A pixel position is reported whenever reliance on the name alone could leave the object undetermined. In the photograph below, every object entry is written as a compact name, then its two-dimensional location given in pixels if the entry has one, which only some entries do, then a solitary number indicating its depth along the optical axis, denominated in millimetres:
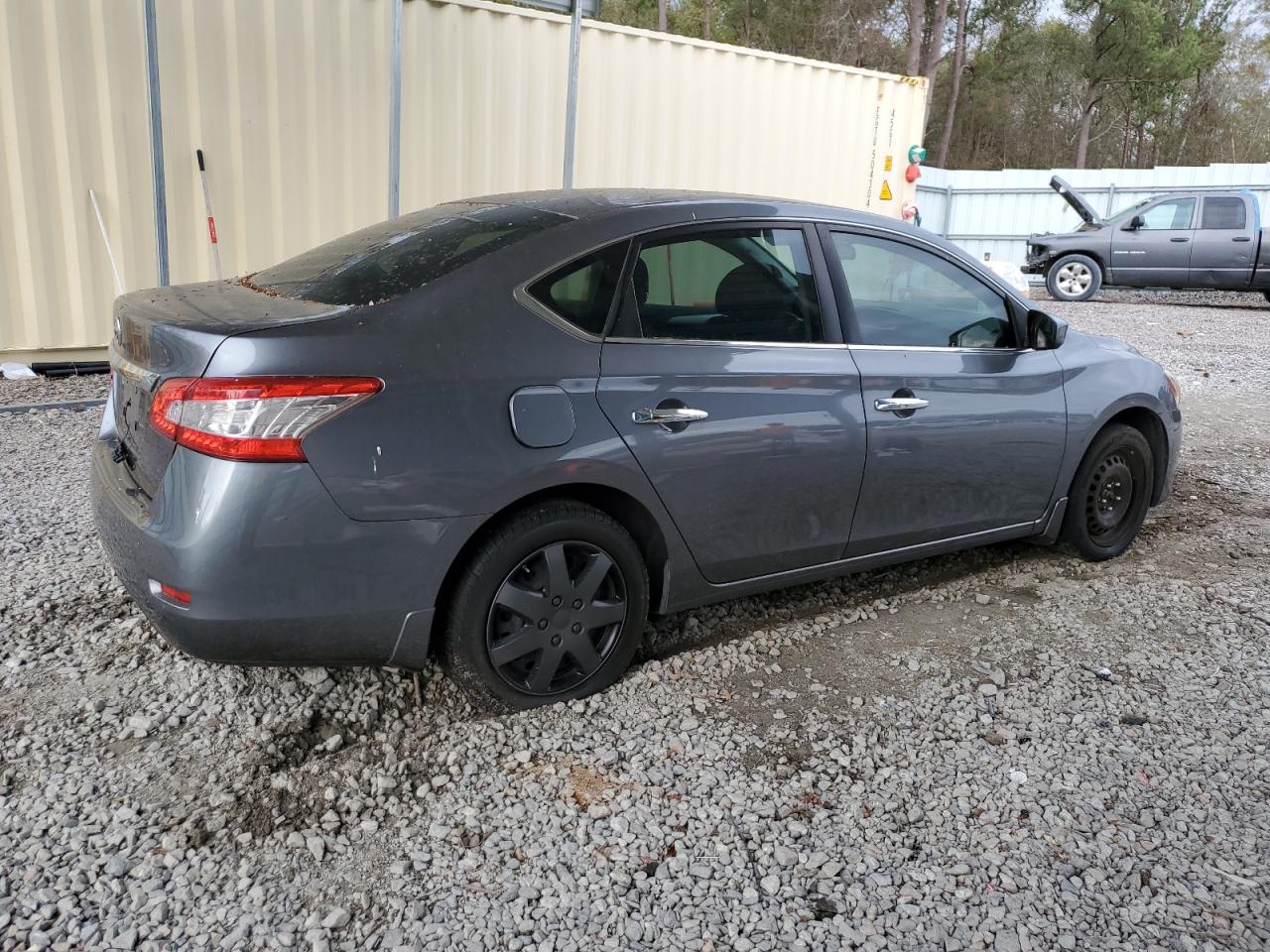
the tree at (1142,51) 32281
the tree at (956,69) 33062
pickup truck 16531
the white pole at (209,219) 7707
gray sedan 2674
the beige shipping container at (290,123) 7227
